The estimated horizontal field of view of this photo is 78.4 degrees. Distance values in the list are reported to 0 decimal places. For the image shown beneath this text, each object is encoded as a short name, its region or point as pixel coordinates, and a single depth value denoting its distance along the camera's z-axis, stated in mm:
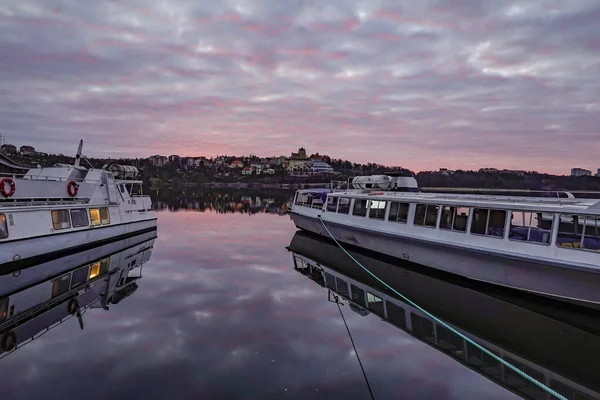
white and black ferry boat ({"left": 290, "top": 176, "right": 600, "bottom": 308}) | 15828
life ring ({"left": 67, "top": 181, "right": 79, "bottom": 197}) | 30270
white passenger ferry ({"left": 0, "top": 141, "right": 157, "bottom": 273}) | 21719
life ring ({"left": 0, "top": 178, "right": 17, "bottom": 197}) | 25141
